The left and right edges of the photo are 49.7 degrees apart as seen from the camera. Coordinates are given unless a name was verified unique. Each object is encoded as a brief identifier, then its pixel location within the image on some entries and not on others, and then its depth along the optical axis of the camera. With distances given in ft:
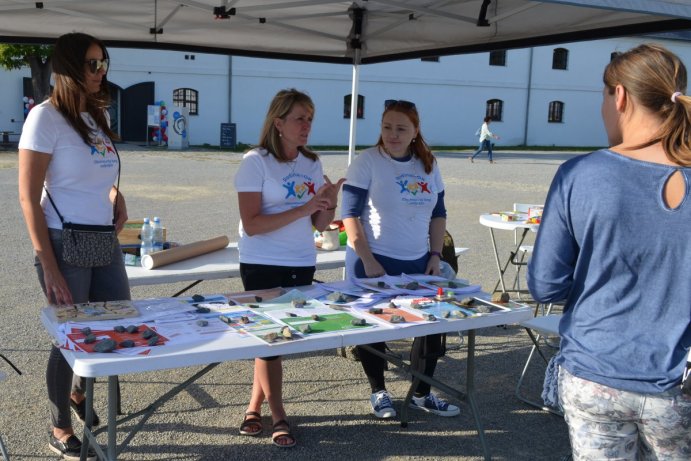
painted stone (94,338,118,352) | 7.66
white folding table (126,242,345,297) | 13.35
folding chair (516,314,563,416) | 11.88
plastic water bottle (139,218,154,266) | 14.46
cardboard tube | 13.84
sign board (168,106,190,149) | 82.69
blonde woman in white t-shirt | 10.81
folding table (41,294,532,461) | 7.48
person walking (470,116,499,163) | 76.54
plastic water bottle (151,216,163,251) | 14.74
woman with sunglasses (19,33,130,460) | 9.25
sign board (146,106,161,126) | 85.40
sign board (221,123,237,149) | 86.43
